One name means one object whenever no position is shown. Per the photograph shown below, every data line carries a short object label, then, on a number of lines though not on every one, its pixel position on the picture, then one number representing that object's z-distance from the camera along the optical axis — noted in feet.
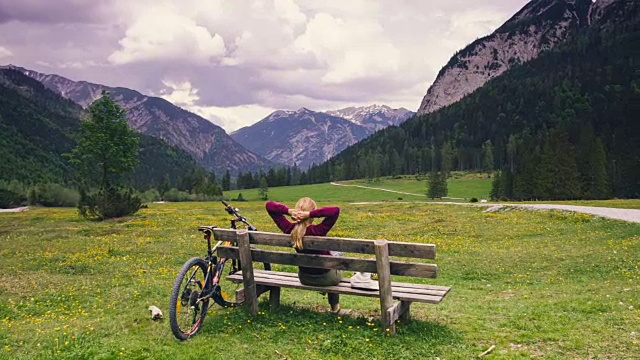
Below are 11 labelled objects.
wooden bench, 28.43
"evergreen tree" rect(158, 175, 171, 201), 442.05
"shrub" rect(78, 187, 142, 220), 142.31
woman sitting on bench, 29.99
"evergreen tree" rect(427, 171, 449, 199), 367.45
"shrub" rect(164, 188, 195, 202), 403.54
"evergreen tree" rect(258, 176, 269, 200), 513.04
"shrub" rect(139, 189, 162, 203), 374.12
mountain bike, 28.45
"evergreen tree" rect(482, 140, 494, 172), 588.09
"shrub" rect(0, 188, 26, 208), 314.76
